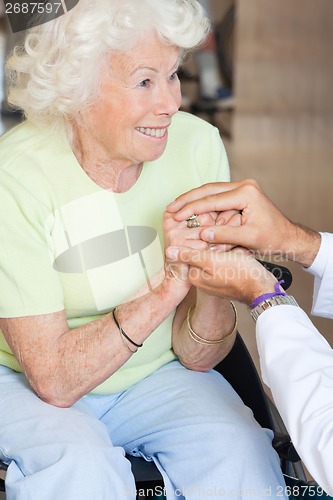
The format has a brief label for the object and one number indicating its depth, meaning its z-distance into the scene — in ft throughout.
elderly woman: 5.77
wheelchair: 5.90
